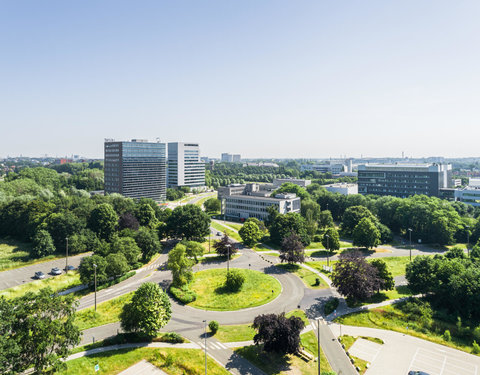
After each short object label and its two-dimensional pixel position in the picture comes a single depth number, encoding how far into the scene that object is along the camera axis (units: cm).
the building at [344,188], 17375
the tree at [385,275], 5925
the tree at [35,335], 3322
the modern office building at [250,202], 12412
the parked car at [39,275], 6794
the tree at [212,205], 14488
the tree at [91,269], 6006
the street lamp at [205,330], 4569
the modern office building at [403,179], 15612
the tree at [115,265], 6419
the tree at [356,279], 5366
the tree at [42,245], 7950
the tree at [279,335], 3978
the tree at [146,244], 7938
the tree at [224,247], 7994
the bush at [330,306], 5431
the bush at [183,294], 5715
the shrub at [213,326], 4675
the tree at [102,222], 9000
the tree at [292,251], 7388
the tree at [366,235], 9025
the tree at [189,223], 9150
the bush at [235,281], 6209
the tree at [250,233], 9150
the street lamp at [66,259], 7227
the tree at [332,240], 8862
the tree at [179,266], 6231
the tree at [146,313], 4384
